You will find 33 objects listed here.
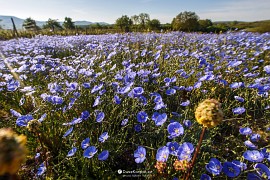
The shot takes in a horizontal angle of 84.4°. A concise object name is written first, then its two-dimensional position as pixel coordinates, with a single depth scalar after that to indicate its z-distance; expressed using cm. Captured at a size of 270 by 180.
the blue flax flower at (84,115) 35
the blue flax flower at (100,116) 34
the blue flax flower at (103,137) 31
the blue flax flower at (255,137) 34
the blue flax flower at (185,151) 25
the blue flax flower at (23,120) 33
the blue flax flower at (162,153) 27
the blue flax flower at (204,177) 27
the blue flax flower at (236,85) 48
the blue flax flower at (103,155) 28
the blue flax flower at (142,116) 36
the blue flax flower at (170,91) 46
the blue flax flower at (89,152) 28
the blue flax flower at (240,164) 27
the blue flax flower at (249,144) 30
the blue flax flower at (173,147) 28
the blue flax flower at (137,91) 39
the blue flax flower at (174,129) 30
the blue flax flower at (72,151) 29
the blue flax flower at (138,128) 37
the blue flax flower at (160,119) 34
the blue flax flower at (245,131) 34
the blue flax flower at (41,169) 29
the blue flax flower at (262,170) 25
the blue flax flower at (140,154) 29
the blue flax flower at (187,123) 34
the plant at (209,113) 16
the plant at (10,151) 7
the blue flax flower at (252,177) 27
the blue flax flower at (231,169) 26
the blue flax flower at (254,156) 27
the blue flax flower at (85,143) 31
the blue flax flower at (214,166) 26
